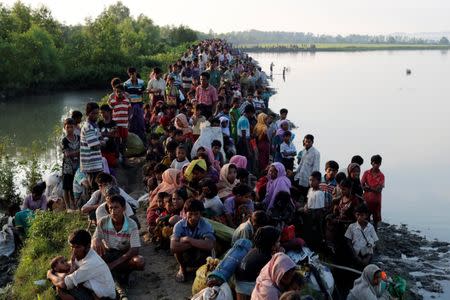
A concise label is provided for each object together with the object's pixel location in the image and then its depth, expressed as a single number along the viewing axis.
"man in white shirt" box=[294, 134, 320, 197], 9.38
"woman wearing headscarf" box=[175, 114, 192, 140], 10.52
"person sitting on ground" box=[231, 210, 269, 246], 5.71
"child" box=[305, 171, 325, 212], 7.99
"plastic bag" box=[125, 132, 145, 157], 11.80
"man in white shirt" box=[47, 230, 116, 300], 5.51
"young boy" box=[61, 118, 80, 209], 8.69
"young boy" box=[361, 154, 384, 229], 9.26
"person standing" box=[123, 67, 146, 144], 11.54
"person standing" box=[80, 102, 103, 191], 8.40
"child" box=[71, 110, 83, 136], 8.64
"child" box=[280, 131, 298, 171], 10.47
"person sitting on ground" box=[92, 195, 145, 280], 6.35
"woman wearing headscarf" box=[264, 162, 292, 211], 7.91
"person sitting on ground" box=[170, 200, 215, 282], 6.44
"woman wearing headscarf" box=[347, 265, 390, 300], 6.58
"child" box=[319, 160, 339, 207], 8.06
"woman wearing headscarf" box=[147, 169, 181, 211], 7.92
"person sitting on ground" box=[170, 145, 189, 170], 8.56
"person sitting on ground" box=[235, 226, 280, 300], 5.04
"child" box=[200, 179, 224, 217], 7.34
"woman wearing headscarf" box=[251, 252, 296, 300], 4.57
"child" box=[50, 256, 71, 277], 5.82
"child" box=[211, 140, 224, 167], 9.34
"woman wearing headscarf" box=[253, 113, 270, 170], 11.48
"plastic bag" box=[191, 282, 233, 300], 5.29
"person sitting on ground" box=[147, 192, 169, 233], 7.76
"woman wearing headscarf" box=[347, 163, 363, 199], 8.23
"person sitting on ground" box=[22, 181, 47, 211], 9.80
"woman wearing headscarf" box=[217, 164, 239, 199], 8.05
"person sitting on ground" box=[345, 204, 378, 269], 7.57
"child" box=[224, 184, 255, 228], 7.31
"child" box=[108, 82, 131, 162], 10.50
